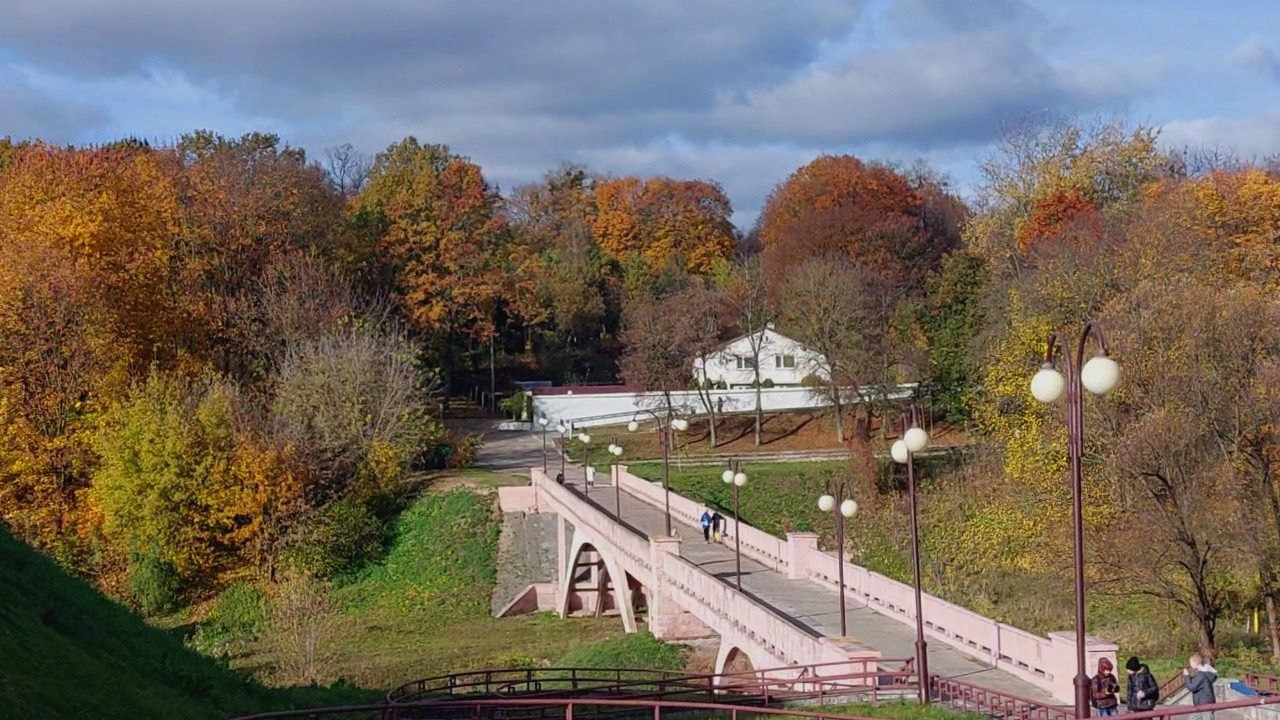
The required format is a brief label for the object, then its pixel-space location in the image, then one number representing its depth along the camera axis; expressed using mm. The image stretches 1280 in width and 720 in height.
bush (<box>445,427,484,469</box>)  60812
